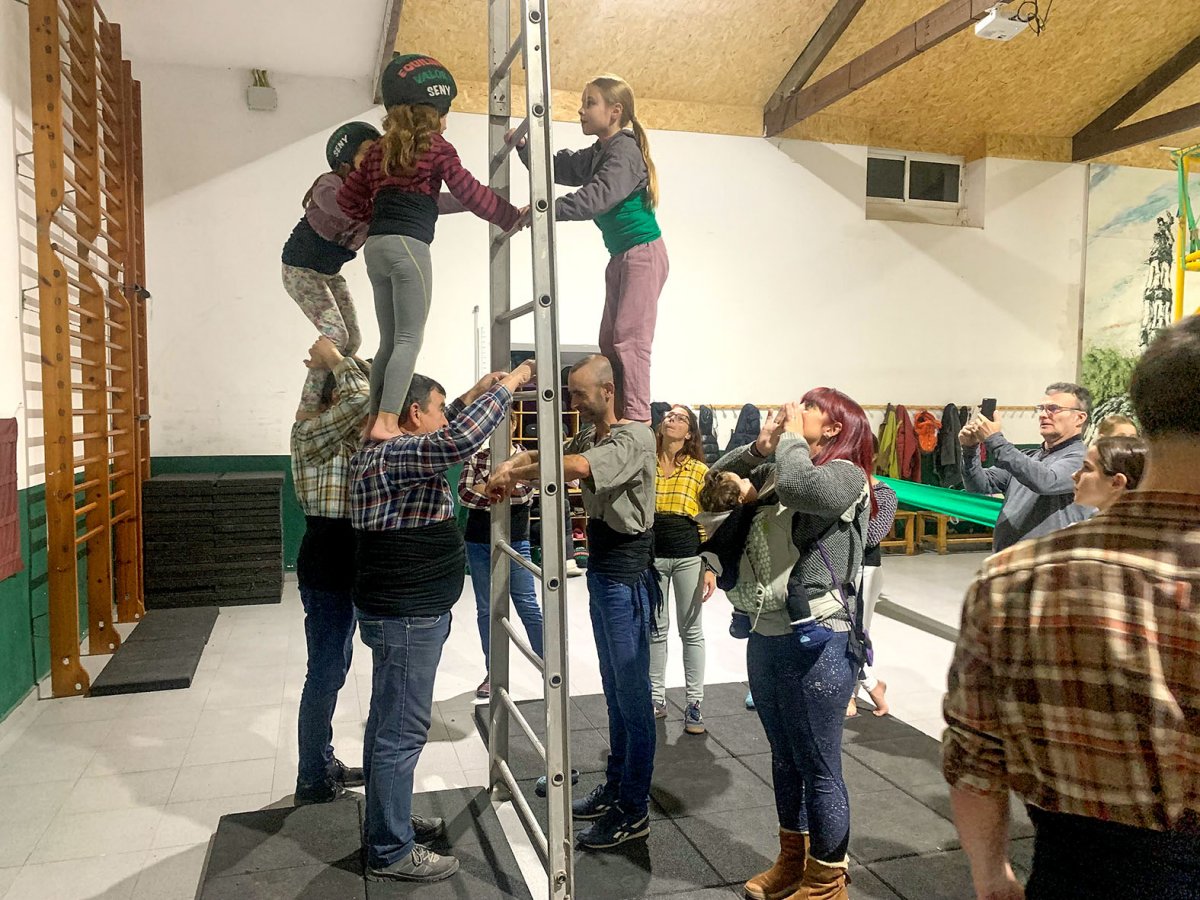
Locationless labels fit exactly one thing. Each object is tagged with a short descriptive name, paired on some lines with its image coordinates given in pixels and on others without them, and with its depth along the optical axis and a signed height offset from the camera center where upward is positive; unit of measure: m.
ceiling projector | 5.38 +2.60
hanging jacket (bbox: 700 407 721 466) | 7.41 -0.18
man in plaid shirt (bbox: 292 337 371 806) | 2.67 -0.37
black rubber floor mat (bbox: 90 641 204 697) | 4.04 -1.33
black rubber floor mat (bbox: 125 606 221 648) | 4.87 -1.33
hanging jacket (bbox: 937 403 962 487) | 7.81 -0.35
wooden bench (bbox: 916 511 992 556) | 7.98 -1.23
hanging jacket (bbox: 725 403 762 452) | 7.30 -0.09
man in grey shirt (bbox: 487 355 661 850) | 2.42 -0.56
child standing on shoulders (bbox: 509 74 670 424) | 2.22 +0.55
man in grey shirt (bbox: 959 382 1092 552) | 3.07 -0.18
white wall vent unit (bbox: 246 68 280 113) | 6.36 +2.48
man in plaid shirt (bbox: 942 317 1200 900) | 0.89 -0.30
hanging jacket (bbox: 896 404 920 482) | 7.86 -0.34
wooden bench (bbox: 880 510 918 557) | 7.85 -1.19
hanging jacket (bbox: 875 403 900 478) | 7.88 -0.36
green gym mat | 3.75 -0.44
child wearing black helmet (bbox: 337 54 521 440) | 2.11 +0.56
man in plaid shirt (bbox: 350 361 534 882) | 2.13 -0.45
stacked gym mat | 5.63 -0.89
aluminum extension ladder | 2.00 -0.07
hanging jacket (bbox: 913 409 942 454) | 7.97 -0.16
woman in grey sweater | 2.07 -0.57
